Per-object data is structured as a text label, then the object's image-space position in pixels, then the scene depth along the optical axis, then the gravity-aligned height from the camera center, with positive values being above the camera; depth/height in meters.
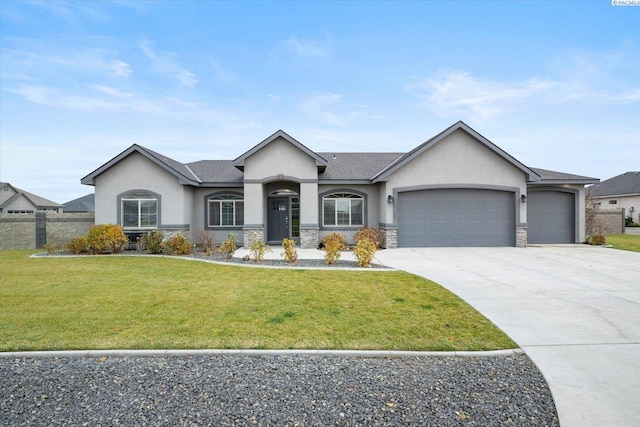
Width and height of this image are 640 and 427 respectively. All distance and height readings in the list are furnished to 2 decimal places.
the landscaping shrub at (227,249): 12.73 -1.47
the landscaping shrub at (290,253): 11.56 -1.49
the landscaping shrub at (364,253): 10.84 -1.43
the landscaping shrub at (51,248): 14.55 -1.60
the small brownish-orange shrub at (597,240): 16.62 -1.58
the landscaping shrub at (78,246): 14.48 -1.48
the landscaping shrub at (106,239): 14.37 -1.16
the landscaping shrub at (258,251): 12.02 -1.46
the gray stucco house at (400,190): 16.08 +1.11
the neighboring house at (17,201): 35.97 +1.49
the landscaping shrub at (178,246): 14.35 -1.50
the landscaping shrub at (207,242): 14.40 -1.43
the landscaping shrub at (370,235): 16.05 -1.20
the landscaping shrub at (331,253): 11.41 -1.50
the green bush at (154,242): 14.49 -1.35
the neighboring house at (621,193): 34.06 +1.81
